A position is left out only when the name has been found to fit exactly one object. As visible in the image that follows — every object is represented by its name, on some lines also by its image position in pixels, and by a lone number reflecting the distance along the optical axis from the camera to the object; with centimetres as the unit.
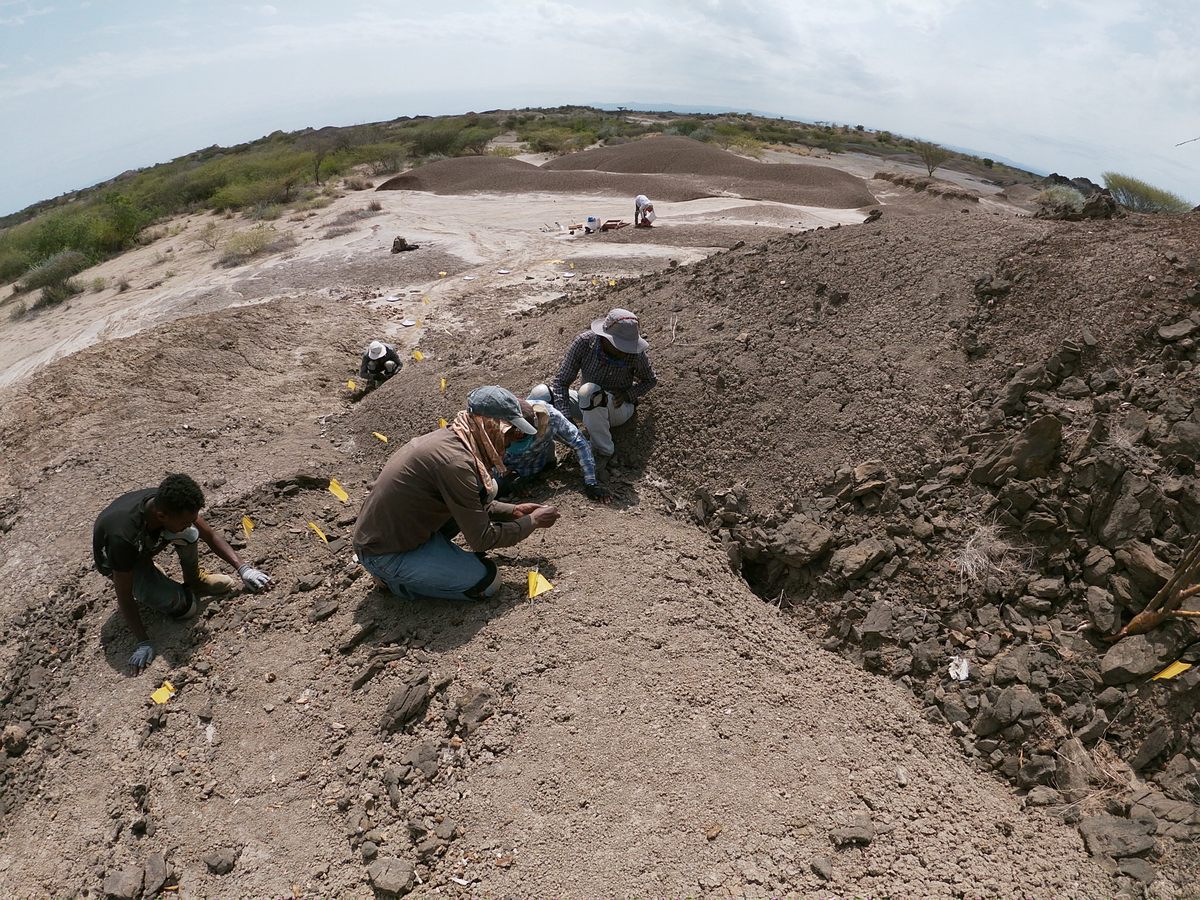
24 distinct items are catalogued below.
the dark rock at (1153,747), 271
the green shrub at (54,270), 1496
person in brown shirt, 341
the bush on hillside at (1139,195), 1226
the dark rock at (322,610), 387
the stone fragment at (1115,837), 248
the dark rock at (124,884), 281
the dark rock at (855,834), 255
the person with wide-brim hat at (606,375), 459
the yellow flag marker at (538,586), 362
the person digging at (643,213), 1308
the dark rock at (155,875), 281
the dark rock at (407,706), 312
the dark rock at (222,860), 281
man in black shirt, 356
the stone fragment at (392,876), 256
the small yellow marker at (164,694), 359
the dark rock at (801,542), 387
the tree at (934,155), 3445
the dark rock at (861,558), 369
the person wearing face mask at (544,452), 439
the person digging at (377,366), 715
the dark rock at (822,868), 244
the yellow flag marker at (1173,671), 280
